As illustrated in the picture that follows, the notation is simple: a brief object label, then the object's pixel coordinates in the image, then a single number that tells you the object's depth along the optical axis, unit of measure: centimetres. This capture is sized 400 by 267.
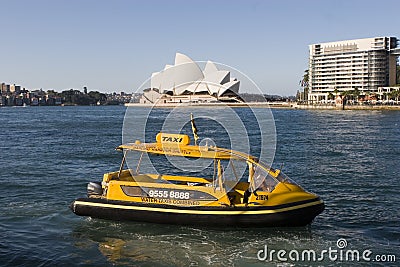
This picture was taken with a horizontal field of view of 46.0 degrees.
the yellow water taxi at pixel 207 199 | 1133
